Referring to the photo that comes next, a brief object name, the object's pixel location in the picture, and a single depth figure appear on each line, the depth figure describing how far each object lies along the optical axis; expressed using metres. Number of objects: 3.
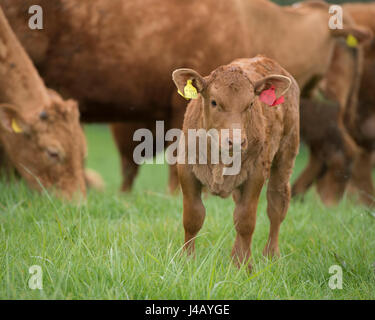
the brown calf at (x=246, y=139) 5.87
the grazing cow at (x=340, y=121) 14.35
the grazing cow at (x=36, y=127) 9.68
